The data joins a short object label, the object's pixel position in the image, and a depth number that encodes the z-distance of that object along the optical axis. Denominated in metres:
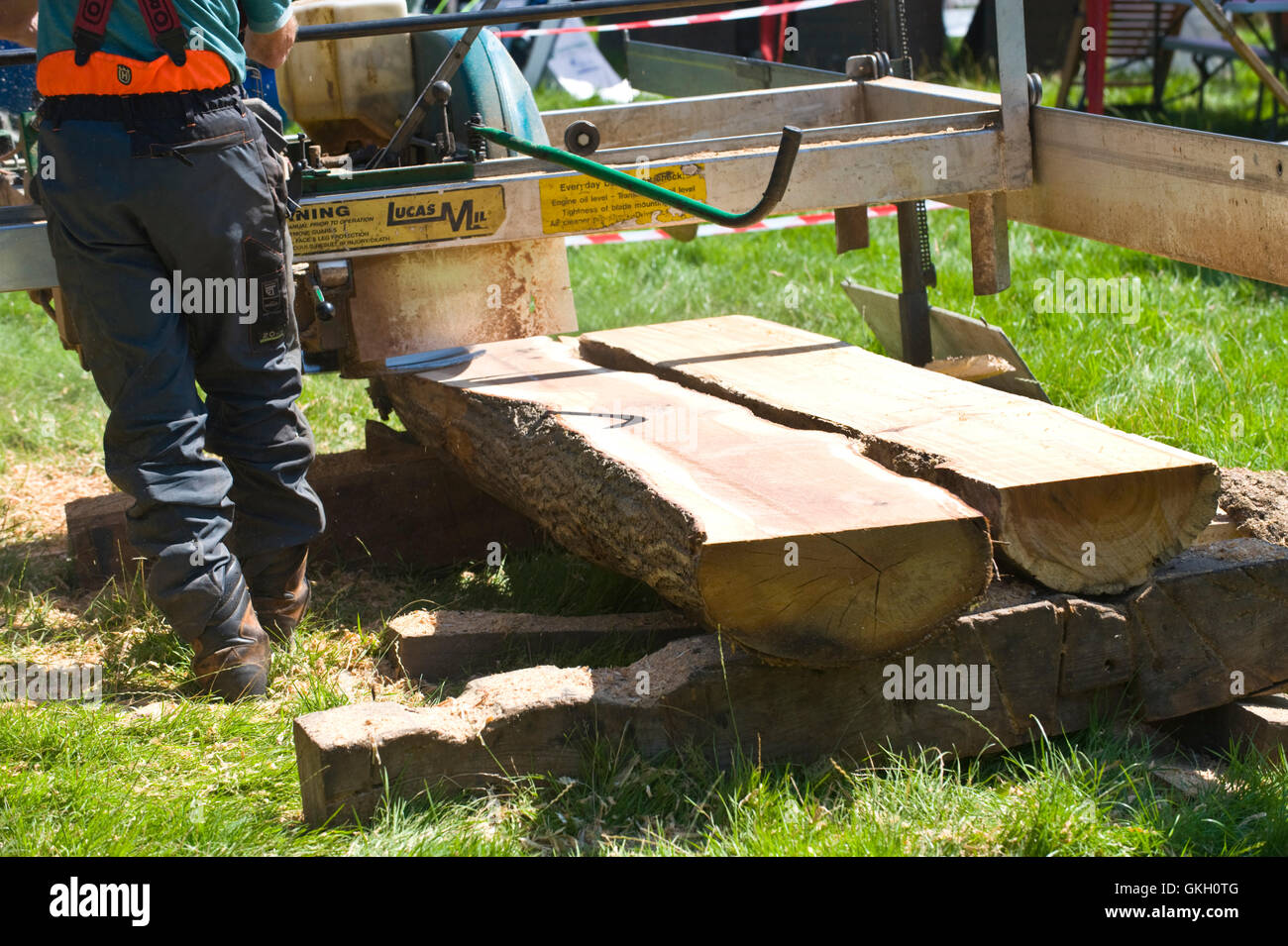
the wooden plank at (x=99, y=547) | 4.02
